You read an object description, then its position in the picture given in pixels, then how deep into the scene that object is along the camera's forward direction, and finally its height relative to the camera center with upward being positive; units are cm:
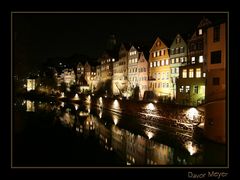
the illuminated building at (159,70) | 3052 +209
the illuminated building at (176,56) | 2812 +342
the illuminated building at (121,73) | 3988 +228
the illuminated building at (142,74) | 3481 +183
